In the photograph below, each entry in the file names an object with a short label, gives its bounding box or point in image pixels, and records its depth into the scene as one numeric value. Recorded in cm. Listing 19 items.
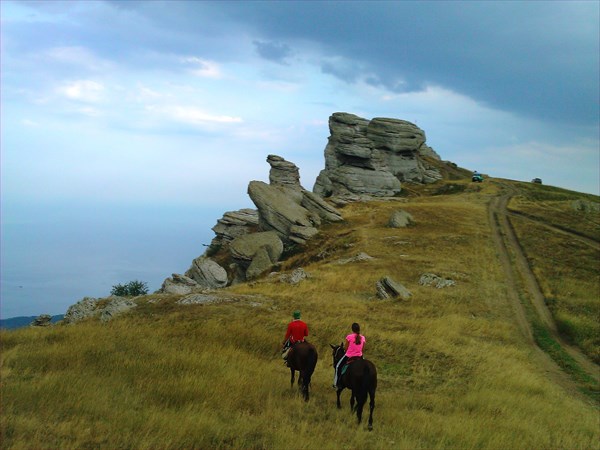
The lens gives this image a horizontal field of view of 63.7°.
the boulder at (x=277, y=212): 6106
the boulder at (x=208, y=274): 5406
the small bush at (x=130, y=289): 4859
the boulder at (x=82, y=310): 2997
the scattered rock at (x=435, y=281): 3903
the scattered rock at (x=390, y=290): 3469
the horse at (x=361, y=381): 1345
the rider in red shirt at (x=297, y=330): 1691
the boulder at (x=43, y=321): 3198
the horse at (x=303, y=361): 1536
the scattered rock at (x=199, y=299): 2873
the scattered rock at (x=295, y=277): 3919
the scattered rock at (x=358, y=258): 4636
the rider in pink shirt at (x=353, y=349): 1468
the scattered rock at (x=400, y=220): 6206
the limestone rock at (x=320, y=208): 6653
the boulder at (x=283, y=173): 7625
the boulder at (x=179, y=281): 4789
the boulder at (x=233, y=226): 7031
